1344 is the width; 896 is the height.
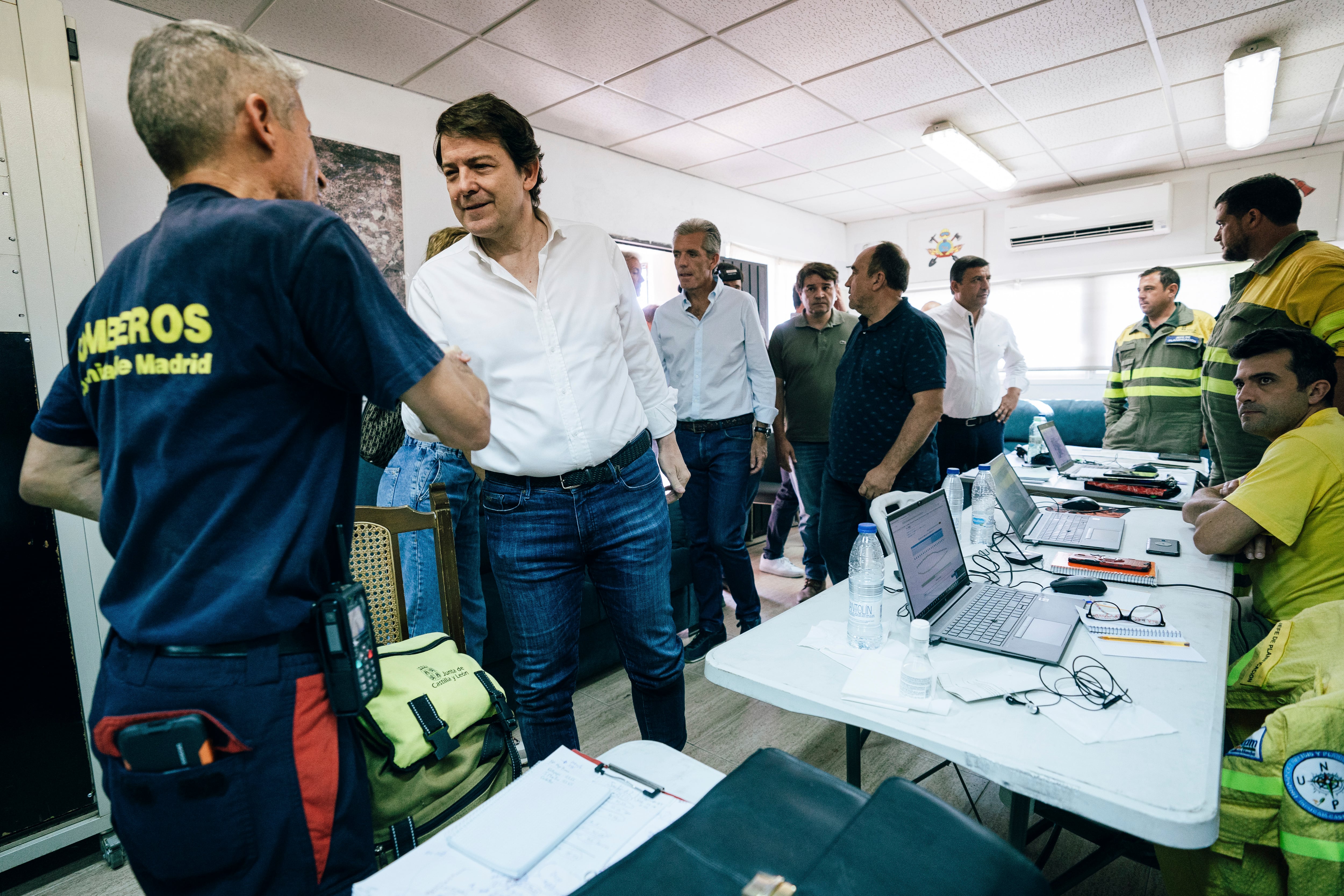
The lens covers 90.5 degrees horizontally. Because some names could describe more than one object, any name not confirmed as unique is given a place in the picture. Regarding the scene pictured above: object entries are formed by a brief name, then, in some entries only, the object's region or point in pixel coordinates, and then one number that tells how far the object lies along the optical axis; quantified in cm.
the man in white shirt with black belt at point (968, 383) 345
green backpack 98
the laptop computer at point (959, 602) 121
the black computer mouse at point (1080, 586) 146
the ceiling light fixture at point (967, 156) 422
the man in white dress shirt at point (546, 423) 133
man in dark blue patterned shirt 229
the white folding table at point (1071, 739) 78
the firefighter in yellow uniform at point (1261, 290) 215
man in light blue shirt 273
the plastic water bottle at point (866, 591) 122
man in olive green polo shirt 329
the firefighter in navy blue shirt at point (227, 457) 69
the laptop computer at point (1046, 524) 191
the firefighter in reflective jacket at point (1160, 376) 389
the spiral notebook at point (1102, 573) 153
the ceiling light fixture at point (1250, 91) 328
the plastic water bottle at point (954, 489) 208
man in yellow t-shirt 150
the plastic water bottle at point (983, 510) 192
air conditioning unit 546
